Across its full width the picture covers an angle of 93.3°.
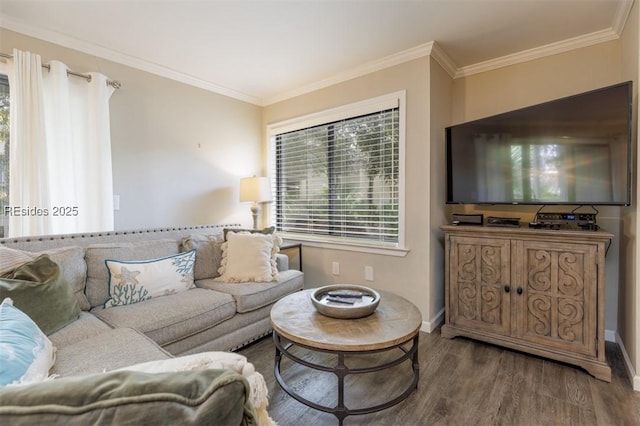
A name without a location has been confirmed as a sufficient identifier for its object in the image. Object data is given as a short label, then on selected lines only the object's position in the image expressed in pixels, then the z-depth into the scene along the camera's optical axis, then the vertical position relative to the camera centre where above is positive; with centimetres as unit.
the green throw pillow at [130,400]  41 -27
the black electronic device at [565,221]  207 -12
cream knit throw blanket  71 -39
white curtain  209 +45
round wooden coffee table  142 -63
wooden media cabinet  192 -61
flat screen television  187 +37
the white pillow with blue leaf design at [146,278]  195 -47
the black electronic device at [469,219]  251 -11
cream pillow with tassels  247 -42
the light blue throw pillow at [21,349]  84 -44
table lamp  330 +21
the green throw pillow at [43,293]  143 -41
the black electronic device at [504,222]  237 -13
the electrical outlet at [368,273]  294 -65
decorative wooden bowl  165 -56
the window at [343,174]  281 +36
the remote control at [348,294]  193 -56
